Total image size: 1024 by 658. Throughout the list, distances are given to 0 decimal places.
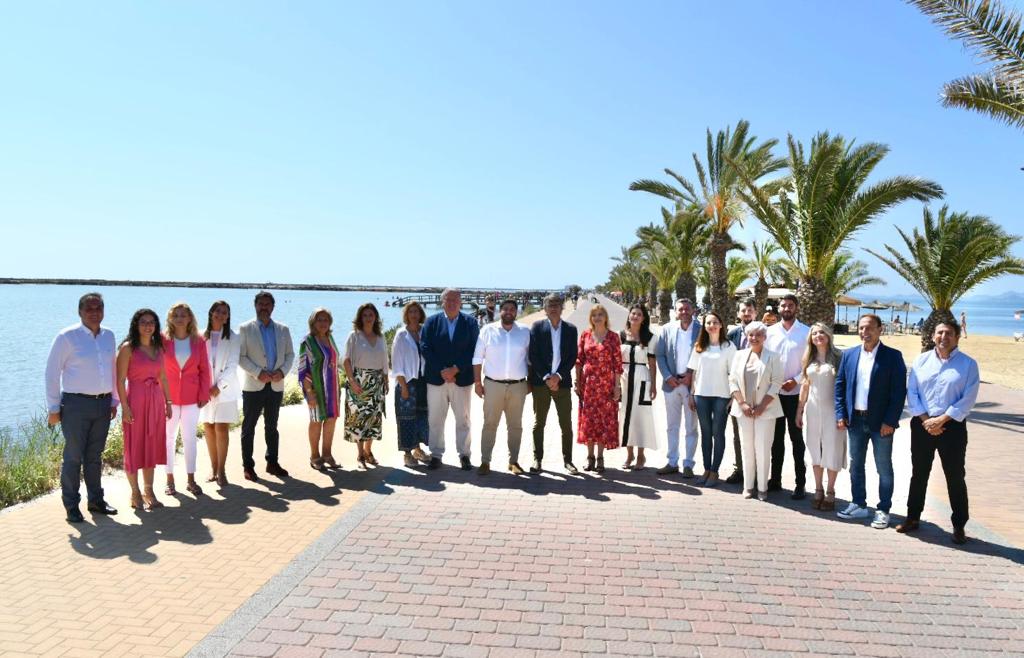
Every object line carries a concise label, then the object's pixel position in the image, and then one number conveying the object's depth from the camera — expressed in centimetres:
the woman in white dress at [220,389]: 626
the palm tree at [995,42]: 745
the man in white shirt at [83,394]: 516
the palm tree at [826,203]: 1345
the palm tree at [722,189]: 1916
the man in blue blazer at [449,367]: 687
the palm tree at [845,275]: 2531
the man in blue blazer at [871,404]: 531
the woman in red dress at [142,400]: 552
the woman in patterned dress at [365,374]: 681
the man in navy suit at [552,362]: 675
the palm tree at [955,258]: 1275
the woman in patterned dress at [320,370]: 664
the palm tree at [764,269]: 2922
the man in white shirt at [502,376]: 678
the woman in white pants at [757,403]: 595
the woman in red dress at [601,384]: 667
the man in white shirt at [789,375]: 607
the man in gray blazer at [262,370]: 642
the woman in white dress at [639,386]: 682
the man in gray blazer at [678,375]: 665
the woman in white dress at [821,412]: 569
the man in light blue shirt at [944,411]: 498
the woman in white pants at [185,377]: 590
